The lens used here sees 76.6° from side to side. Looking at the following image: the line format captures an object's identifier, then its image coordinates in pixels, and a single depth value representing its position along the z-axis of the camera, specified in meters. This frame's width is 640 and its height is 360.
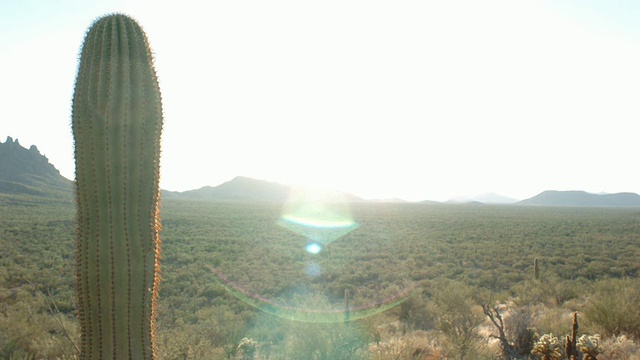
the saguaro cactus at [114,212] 3.32
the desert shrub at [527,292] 11.72
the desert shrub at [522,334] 7.12
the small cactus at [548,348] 5.76
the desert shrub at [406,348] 6.70
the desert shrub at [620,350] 6.09
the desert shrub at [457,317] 7.20
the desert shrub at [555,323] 7.89
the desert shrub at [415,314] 10.00
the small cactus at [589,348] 5.22
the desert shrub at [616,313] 7.68
